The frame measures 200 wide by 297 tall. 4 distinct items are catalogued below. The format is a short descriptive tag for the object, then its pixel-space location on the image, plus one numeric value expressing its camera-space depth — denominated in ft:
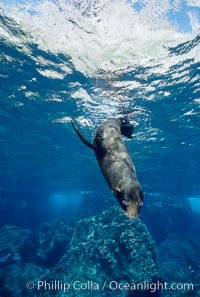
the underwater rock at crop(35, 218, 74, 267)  66.13
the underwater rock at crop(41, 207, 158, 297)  36.86
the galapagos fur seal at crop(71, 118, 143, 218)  8.44
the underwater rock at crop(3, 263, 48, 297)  44.70
